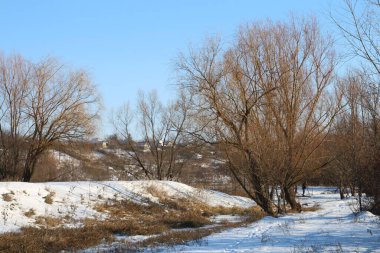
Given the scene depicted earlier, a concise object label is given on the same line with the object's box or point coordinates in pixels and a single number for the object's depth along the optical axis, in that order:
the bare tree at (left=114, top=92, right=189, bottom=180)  42.19
